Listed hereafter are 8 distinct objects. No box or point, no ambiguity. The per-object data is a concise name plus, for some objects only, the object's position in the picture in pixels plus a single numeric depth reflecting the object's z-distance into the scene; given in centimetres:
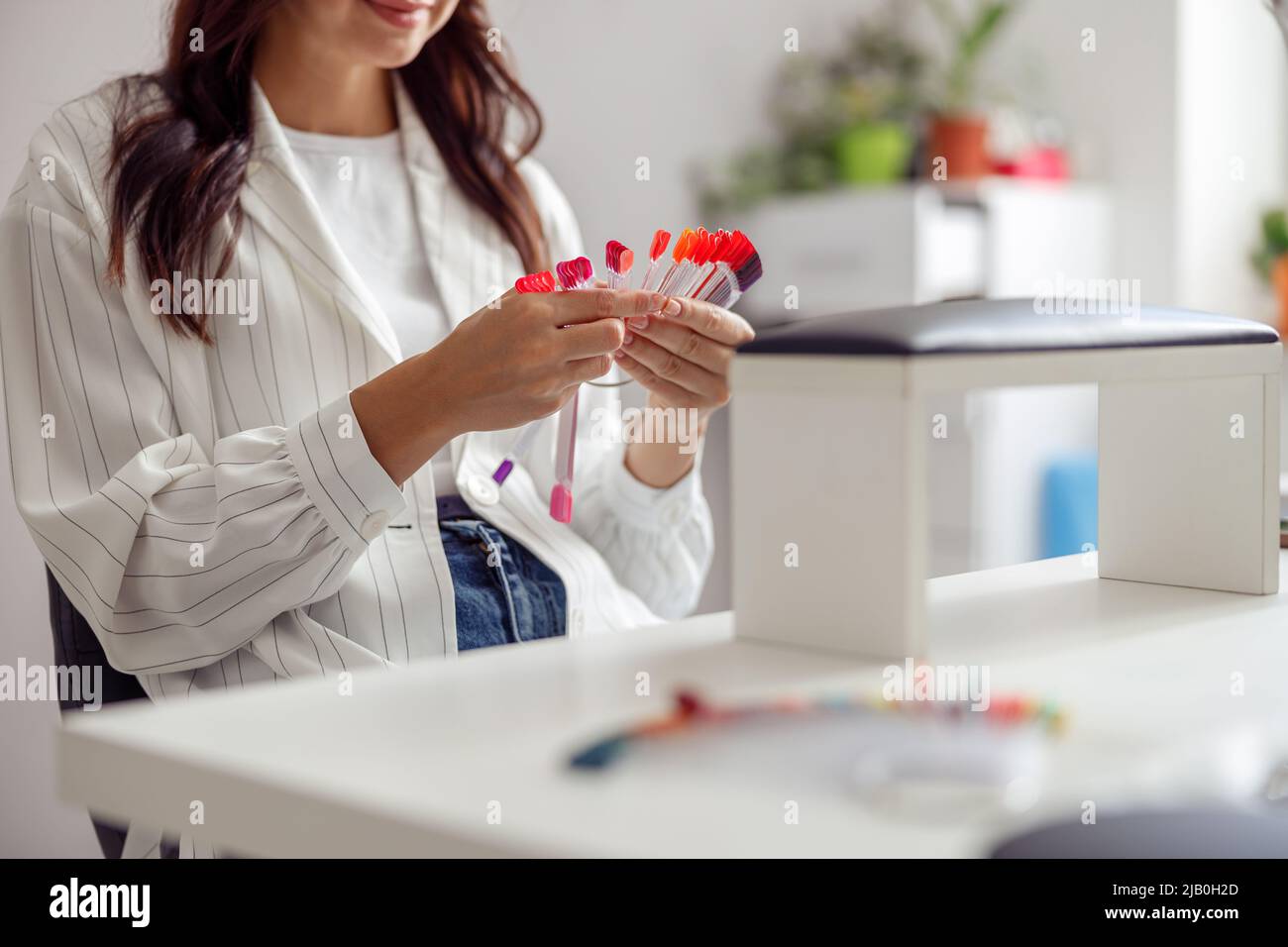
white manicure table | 42
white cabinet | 269
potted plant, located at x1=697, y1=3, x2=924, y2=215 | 276
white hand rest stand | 64
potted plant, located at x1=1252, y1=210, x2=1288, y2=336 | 297
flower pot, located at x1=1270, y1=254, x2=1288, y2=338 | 286
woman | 94
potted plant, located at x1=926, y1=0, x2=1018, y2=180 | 288
